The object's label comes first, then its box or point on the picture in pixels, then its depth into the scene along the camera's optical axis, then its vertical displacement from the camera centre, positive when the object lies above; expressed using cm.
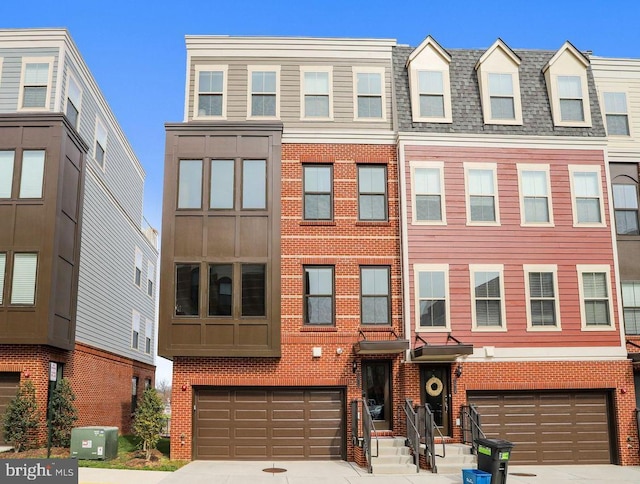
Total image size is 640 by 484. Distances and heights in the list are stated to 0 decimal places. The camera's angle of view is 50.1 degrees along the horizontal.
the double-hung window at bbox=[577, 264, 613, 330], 2008 +276
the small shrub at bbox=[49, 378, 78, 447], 1981 -59
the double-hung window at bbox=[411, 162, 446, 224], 2023 +582
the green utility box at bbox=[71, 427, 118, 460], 1834 -127
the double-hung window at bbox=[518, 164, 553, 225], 2056 +583
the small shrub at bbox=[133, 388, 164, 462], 1823 -70
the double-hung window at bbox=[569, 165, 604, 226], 2073 +589
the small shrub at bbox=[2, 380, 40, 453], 1825 -66
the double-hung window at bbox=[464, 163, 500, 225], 2042 +585
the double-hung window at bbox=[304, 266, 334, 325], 1980 +278
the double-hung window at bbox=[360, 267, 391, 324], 1988 +276
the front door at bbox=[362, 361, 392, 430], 1958 +11
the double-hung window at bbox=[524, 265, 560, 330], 1992 +272
